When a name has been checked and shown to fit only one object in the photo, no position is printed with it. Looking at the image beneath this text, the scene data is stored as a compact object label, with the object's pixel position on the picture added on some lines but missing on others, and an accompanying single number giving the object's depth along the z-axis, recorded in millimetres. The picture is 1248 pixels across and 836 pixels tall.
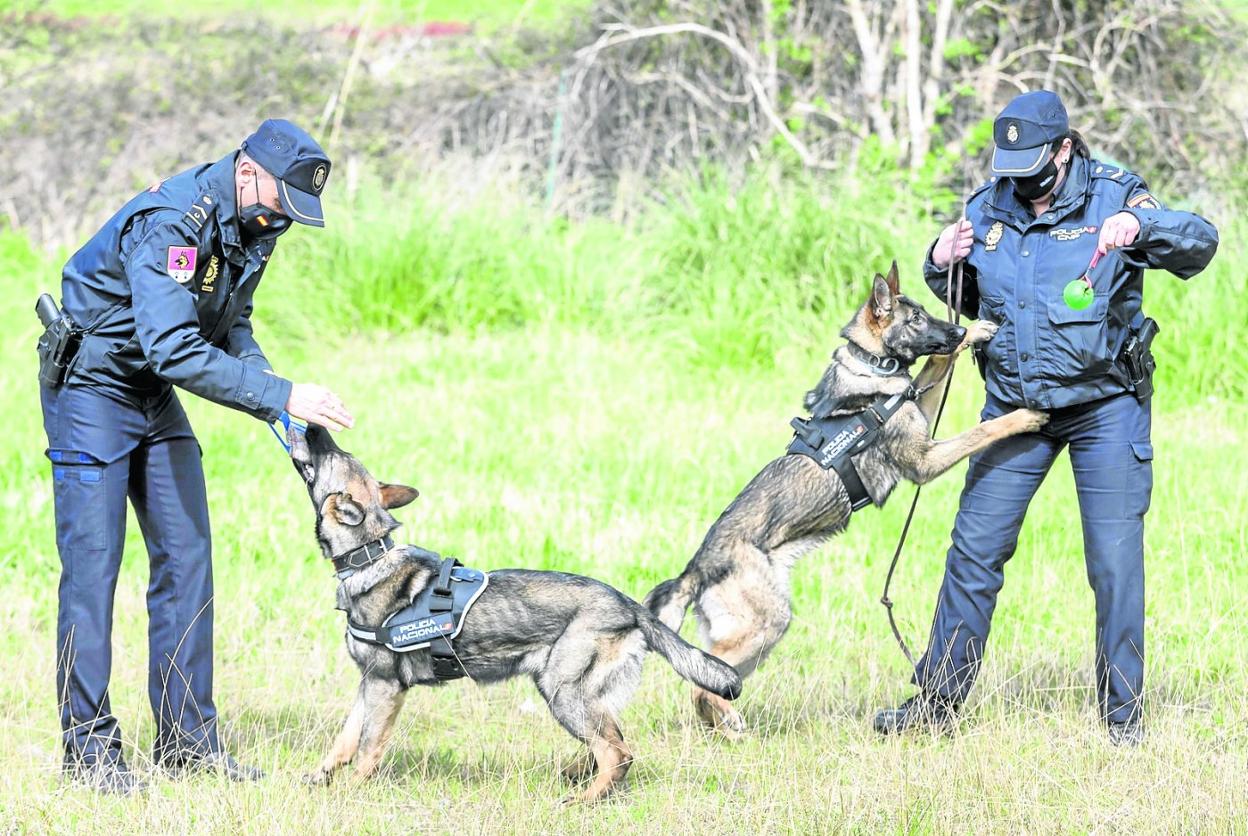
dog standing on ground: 8984
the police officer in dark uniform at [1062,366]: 9367
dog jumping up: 10695
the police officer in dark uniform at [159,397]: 8547
